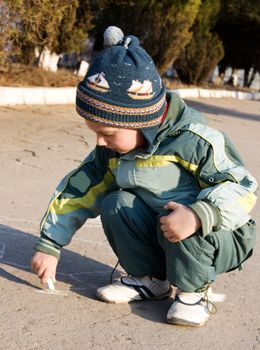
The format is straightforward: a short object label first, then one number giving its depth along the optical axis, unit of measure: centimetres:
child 237
